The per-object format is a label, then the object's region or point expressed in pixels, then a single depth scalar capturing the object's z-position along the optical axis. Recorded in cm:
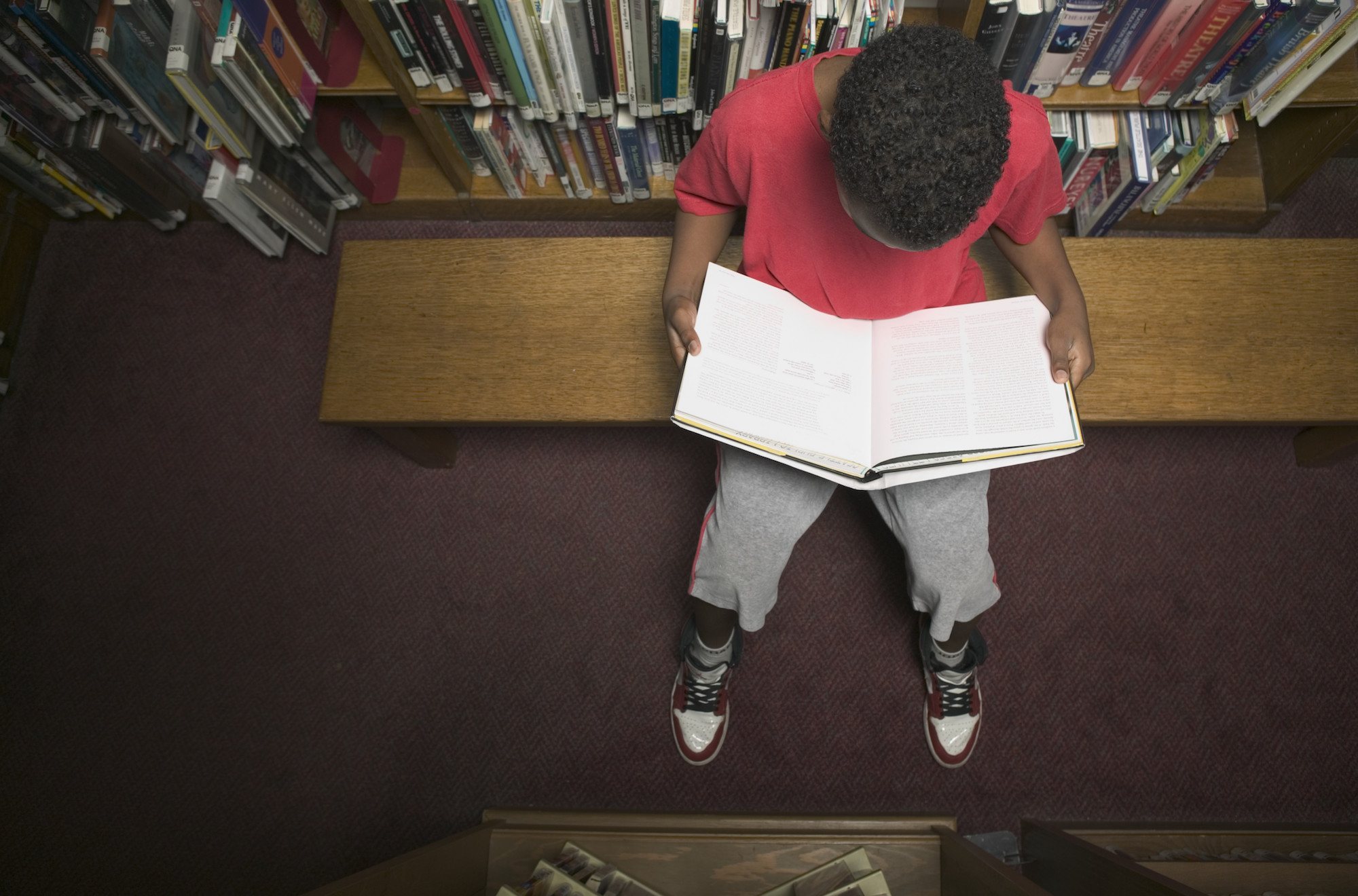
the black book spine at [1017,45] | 126
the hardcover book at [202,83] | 133
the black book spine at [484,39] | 129
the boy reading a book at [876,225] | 74
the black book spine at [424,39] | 130
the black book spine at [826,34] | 127
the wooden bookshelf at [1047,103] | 147
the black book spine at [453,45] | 131
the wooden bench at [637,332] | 131
